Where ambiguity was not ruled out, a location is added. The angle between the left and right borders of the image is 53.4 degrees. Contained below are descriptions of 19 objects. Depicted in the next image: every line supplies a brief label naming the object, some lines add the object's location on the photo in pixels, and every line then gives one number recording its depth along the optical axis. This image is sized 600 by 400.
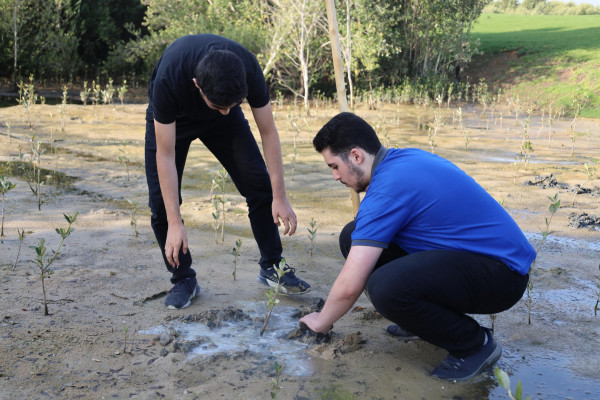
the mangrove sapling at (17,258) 4.13
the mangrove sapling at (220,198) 5.21
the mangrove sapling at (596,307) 3.77
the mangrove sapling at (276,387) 2.46
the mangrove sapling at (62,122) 10.86
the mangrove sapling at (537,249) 3.57
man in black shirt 3.00
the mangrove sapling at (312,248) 4.72
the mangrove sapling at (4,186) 4.32
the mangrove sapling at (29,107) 10.38
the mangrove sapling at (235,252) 4.05
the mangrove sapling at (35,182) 5.91
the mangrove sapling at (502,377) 1.87
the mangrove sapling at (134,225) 5.08
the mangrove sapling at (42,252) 3.29
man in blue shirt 2.78
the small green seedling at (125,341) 3.02
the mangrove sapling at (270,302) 3.23
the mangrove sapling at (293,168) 7.85
